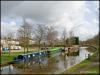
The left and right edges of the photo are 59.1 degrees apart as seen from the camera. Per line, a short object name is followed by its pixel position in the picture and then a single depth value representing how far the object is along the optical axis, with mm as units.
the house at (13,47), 32707
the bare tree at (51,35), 36253
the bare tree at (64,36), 46771
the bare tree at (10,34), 37578
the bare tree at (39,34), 30669
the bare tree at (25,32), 25323
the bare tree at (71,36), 49400
